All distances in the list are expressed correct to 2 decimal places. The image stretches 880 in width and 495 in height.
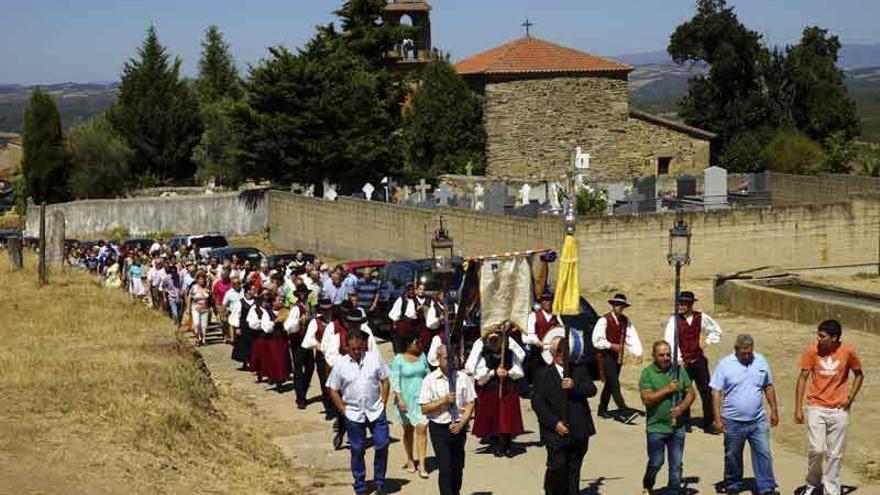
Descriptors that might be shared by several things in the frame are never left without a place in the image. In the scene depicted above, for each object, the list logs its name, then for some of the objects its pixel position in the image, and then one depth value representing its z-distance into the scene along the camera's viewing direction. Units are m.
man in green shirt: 13.21
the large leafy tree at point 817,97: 69.31
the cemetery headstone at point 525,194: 43.74
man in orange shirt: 12.98
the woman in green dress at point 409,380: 14.50
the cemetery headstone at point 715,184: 39.69
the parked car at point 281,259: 32.78
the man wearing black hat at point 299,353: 19.83
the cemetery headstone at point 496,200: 38.88
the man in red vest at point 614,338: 17.48
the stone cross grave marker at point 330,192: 47.16
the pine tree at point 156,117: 74.62
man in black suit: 12.46
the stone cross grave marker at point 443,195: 42.47
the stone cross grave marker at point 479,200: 40.22
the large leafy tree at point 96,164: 68.19
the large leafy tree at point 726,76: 69.00
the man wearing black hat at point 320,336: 17.86
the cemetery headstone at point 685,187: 43.47
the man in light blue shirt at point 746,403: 13.15
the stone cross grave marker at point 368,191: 46.47
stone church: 63.69
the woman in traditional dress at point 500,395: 16.03
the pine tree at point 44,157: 68.19
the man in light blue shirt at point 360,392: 13.92
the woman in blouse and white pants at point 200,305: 27.53
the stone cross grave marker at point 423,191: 45.37
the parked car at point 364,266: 29.02
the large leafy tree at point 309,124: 52.75
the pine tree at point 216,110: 64.06
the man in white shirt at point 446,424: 13.23
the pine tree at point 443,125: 62.88
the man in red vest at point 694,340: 16.98
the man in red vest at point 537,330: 17.03
